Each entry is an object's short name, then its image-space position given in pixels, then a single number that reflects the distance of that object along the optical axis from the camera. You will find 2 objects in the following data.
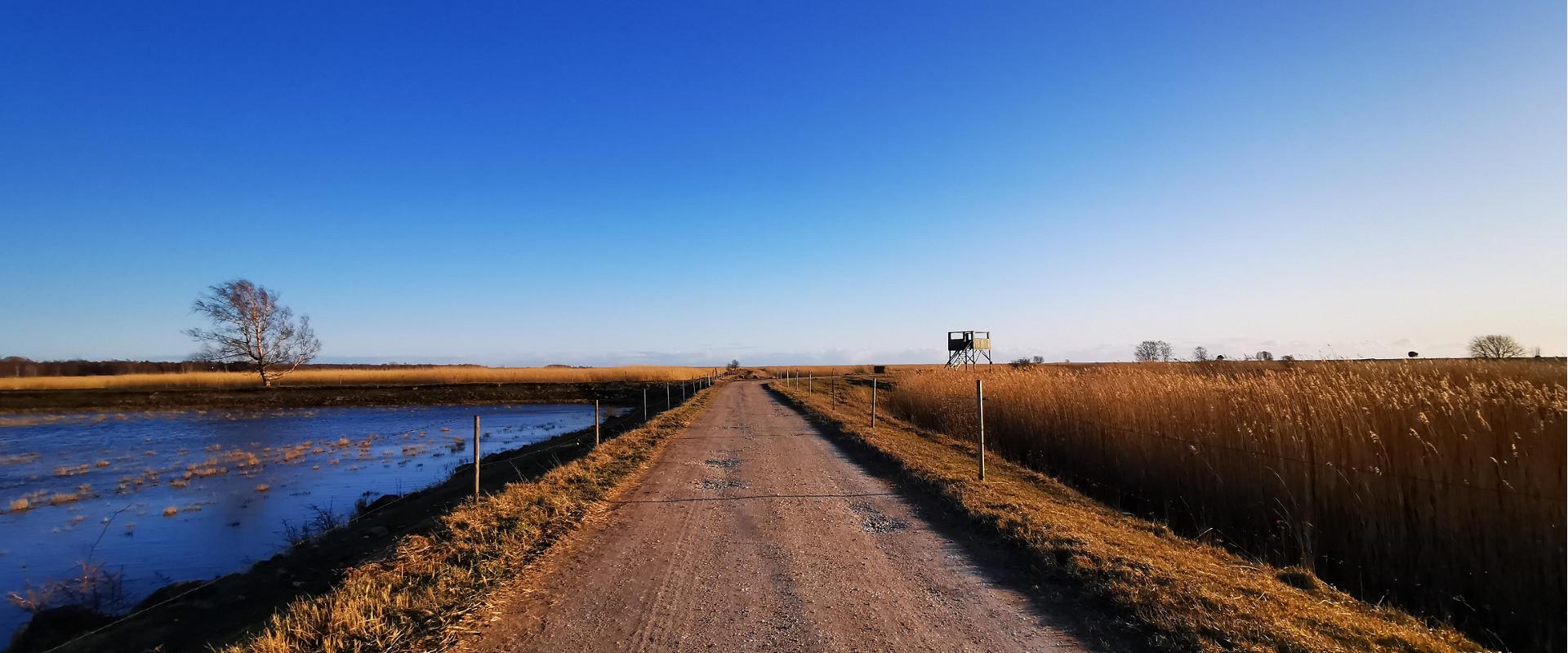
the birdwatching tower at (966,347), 52.03
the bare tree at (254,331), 49.59
